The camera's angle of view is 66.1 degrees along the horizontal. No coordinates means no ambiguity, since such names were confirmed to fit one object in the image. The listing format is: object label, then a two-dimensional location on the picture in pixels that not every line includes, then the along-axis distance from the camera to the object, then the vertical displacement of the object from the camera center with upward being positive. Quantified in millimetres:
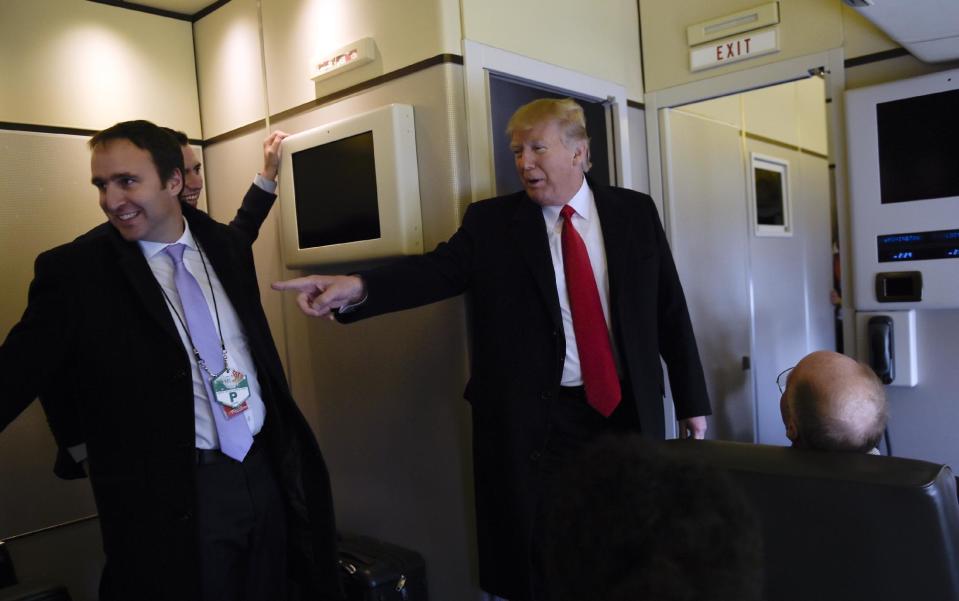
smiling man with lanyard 1833 -234
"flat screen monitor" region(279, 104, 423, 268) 2479 +330
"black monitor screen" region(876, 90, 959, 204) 2559 +340
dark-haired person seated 556 -211
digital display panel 2570 -10
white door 3633 +47
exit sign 3012 +866
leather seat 1024 -400
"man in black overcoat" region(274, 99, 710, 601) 2174 -150
